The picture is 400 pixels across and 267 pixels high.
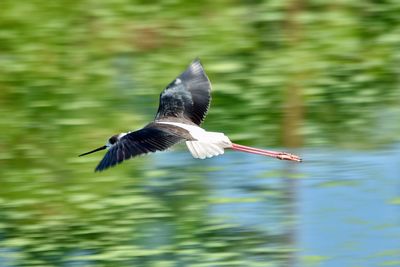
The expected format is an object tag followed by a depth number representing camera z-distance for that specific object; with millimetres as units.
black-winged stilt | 9687
